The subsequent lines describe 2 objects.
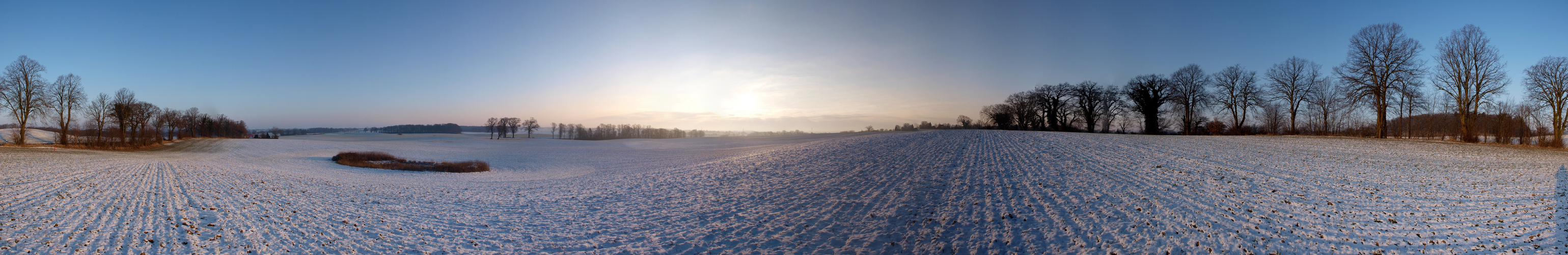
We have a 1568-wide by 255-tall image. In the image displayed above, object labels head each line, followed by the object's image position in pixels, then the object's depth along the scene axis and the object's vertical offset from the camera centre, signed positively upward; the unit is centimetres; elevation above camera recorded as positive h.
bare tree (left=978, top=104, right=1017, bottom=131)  4400 +164
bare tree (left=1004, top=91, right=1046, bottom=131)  4194 +194
